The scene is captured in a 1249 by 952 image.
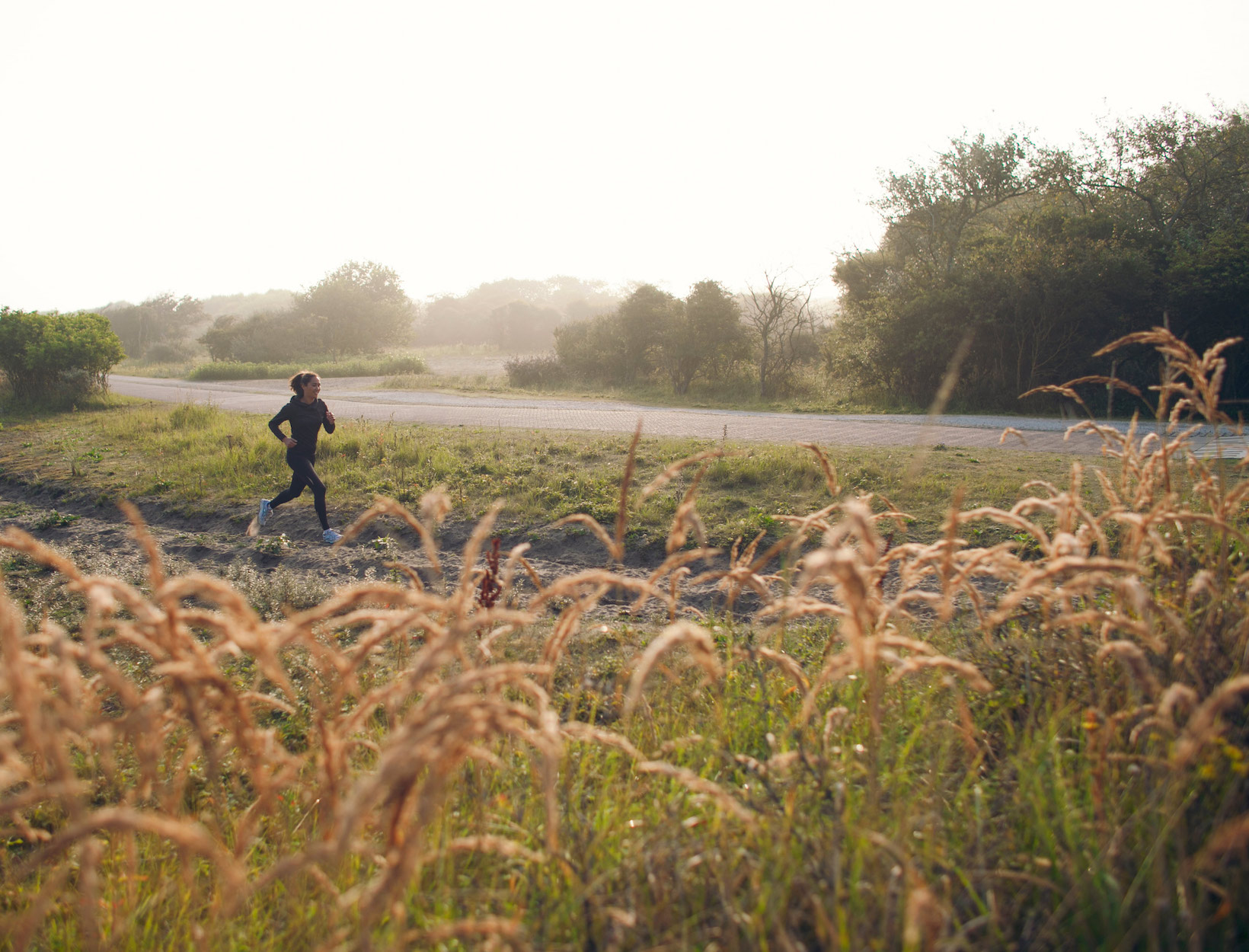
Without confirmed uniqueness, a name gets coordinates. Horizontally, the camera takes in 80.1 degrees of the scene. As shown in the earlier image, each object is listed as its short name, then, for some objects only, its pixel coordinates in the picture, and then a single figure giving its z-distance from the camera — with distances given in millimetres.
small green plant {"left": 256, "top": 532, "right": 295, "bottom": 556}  6938
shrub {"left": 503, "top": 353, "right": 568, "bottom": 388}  28572
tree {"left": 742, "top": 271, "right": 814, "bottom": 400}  21734
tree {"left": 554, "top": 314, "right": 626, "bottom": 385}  27688
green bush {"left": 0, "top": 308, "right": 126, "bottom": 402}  18578
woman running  7786
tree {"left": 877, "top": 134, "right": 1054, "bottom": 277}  22500
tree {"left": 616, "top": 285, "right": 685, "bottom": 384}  26469
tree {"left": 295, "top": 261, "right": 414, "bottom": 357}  50562
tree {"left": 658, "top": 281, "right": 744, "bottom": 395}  24062
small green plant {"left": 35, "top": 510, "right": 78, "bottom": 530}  8039
